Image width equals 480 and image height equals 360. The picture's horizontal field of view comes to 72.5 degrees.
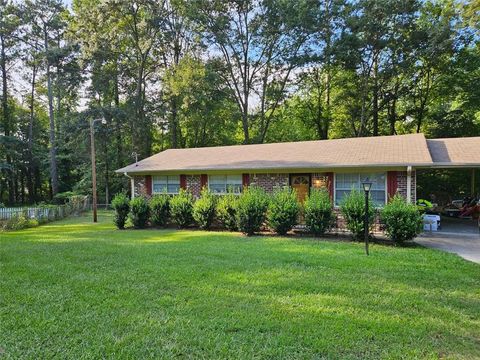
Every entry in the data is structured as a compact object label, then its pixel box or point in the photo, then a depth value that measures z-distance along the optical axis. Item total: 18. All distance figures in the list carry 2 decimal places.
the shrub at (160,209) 12.84
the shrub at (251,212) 10.44
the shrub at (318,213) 9.84
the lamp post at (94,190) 16.52
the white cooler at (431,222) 11.20
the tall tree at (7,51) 27.28
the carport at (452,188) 8.82
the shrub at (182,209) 12.28
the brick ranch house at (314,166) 10.85
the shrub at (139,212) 12.95
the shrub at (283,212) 10.13
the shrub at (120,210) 13.21
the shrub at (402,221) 8.39
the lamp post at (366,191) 7.42
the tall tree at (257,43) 22.98
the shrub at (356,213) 8.95
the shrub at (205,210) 11.67
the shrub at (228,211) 11.23
